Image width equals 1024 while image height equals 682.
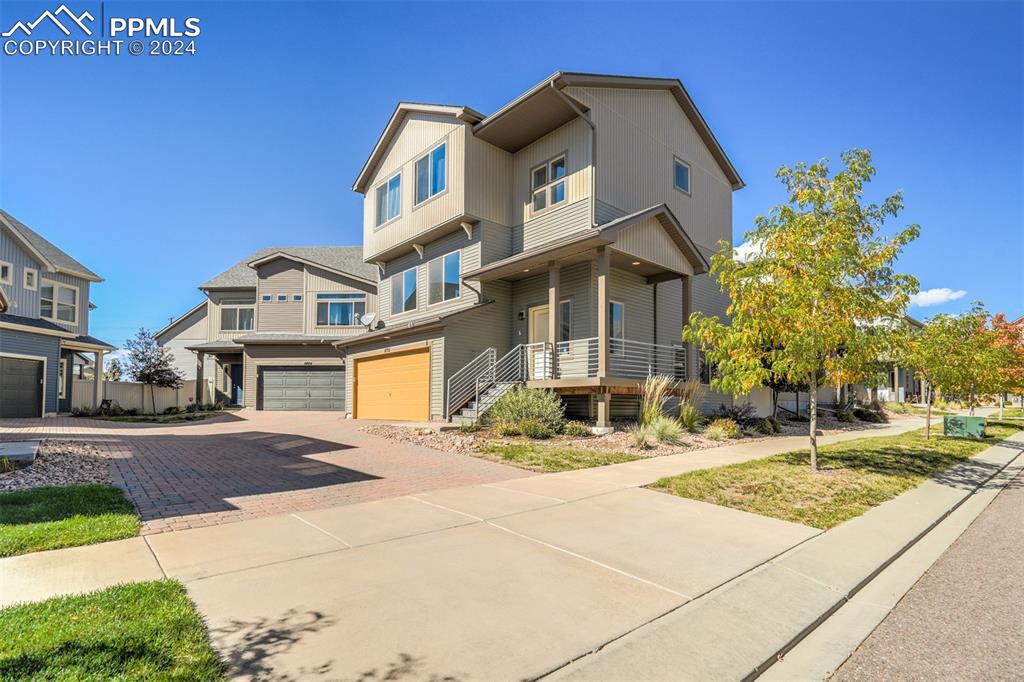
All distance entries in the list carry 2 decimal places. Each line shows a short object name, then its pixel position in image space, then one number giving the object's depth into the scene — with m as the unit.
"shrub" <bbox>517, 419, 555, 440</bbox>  13.25
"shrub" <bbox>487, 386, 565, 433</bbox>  13.90
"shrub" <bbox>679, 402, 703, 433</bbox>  14.99
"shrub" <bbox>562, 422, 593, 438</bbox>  13.85
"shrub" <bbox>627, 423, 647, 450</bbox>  12.10
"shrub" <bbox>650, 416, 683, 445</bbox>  12.80
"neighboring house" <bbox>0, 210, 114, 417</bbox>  20.61
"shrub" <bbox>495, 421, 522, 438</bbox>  13.45
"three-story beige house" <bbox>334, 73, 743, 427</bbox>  16.11
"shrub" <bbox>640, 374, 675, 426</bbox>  13.95
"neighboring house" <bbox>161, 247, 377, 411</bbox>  27.44
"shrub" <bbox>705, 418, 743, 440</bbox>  14.16
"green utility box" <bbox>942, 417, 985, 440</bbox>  16.89
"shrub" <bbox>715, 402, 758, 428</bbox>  17.61
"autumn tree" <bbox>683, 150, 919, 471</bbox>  9.06
